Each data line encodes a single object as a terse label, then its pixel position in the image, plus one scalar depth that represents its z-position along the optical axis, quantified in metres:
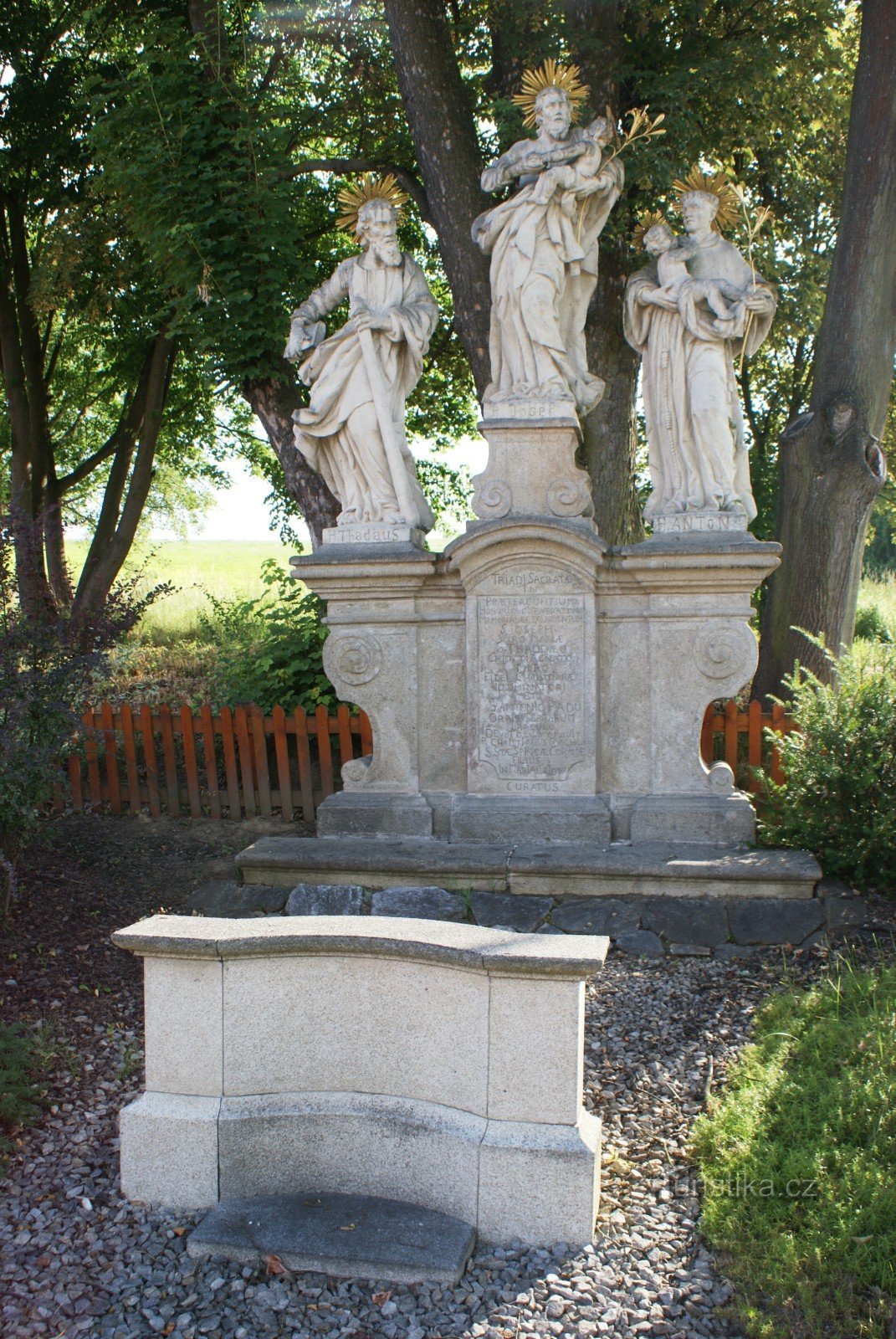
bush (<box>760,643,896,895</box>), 5.83
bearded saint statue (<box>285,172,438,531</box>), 6.83
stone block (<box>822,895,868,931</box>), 5.62
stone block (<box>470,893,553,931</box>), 5.91
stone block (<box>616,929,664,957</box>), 5.61
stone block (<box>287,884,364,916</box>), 6.14
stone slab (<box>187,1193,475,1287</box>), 3.15
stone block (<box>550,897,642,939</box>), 5.79
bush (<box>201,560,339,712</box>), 9.65
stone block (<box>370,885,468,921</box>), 6.02
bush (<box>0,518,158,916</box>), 5.59
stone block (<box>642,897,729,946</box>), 5.70
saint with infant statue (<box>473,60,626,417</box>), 6.55
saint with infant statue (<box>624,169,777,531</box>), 6.49
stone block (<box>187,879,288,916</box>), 6.30
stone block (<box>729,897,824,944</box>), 5.67
